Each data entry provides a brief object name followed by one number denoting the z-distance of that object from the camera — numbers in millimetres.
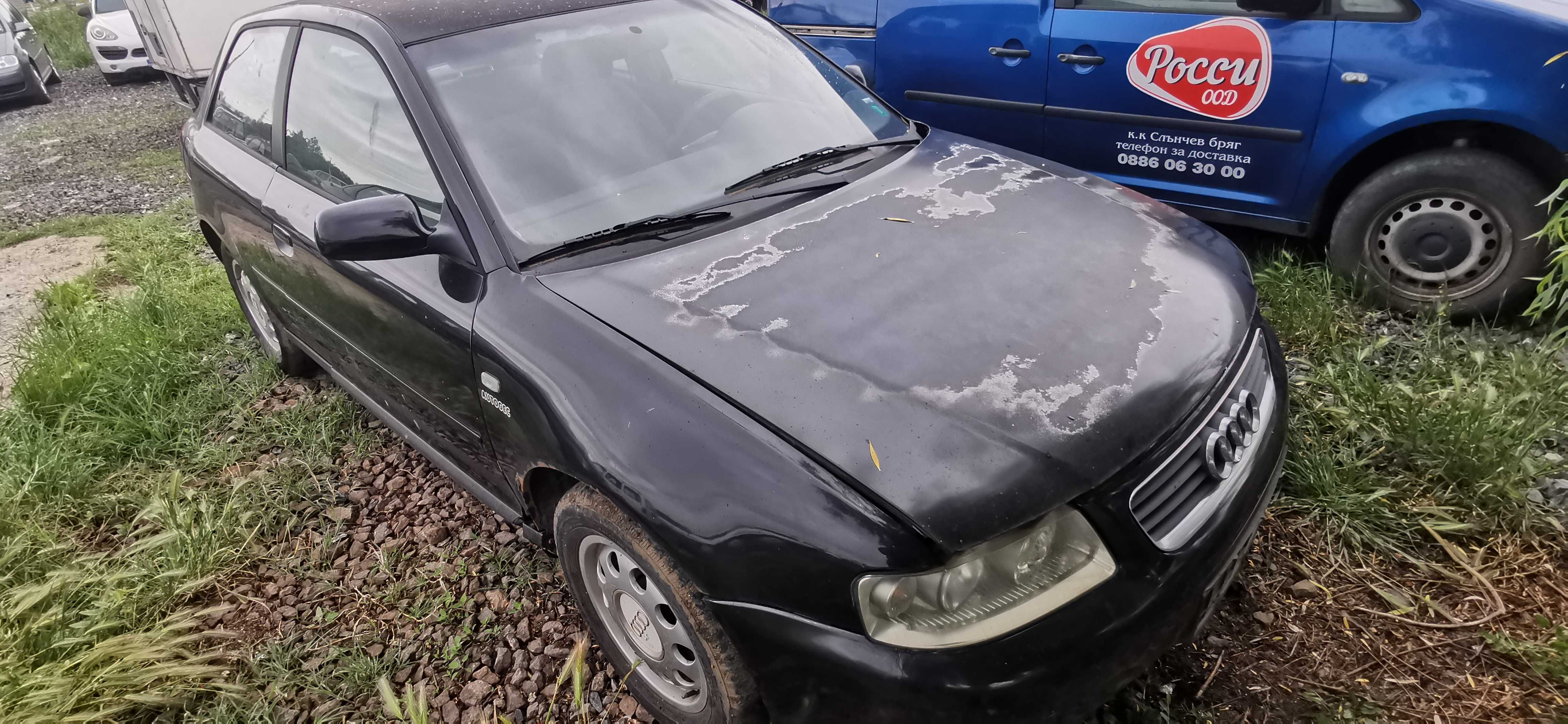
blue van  2949
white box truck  8391
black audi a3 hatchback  1535
